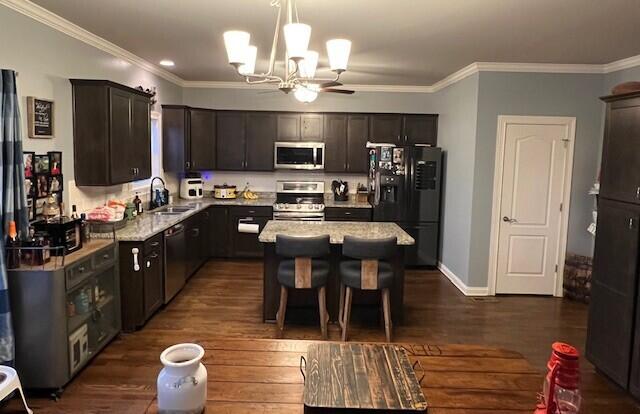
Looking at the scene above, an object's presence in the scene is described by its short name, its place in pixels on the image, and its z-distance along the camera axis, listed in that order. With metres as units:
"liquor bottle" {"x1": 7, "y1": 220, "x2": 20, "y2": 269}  2.90
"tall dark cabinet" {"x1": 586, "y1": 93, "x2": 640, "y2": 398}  3.11
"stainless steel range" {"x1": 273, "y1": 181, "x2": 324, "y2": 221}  6.76
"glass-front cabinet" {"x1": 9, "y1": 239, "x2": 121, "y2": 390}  2.90
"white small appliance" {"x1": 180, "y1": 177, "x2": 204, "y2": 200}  6.86
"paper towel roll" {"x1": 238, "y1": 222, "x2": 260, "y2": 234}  5.86
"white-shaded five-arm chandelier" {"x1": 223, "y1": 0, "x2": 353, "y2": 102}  2.42
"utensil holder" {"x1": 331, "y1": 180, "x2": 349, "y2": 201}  7.08
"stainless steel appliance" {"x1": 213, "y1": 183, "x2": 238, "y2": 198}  7.05
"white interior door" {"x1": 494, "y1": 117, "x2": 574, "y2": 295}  5.17
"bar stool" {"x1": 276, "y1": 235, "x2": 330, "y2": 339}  3.78
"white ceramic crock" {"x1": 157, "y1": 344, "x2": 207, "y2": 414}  1.24
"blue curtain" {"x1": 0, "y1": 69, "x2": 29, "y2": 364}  2.79
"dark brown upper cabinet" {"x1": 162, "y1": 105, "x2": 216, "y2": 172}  6.47
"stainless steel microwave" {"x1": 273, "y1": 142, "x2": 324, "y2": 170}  6.94
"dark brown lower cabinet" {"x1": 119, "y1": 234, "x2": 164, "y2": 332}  3.96
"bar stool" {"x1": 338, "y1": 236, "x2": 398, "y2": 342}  3.76
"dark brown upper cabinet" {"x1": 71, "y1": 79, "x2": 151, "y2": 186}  3.97
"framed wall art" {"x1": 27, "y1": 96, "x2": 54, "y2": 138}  3.40
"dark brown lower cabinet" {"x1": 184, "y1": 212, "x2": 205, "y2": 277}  5.47
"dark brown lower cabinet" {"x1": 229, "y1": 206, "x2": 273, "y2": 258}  6.69
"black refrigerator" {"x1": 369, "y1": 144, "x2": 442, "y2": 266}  6.40
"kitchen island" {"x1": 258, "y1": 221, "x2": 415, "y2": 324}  4.22
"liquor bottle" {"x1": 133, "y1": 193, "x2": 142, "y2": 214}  5.15
